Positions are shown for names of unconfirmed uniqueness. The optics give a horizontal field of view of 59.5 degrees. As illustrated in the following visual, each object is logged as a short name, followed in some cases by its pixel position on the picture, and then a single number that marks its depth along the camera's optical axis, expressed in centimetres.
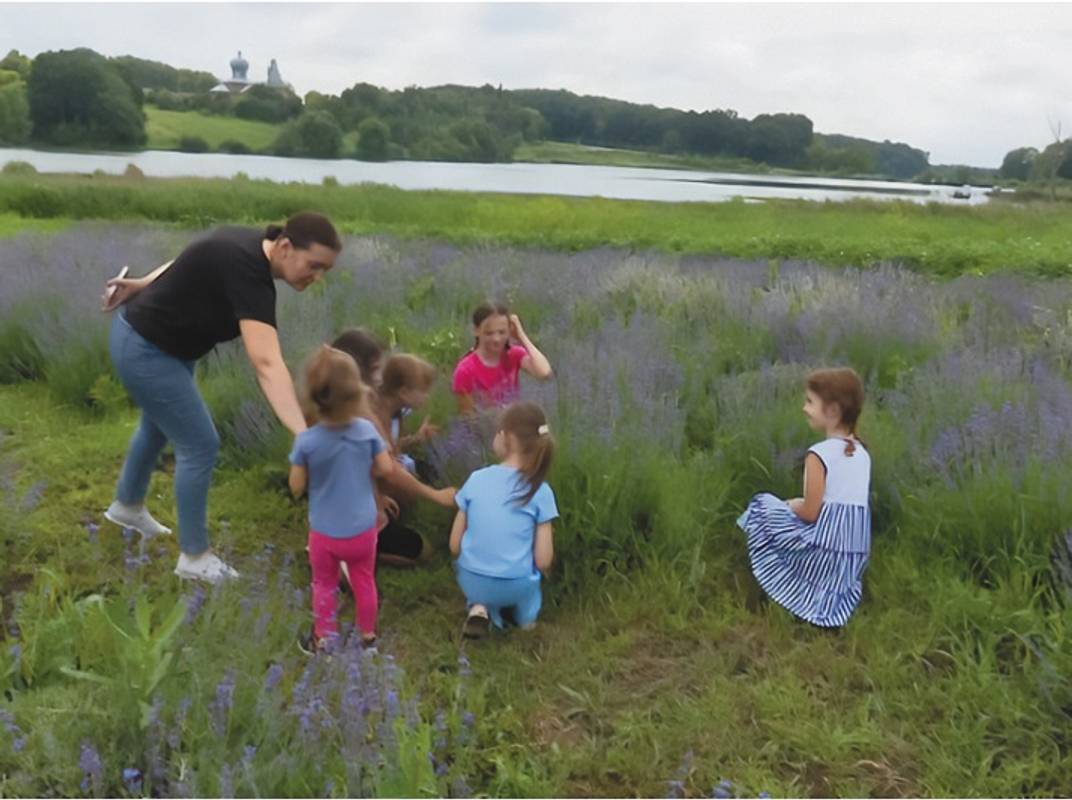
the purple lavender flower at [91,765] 223
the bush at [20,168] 2894
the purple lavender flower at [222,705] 245
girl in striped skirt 364
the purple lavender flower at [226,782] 214
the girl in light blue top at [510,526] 351
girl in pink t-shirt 480
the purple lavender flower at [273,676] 260
